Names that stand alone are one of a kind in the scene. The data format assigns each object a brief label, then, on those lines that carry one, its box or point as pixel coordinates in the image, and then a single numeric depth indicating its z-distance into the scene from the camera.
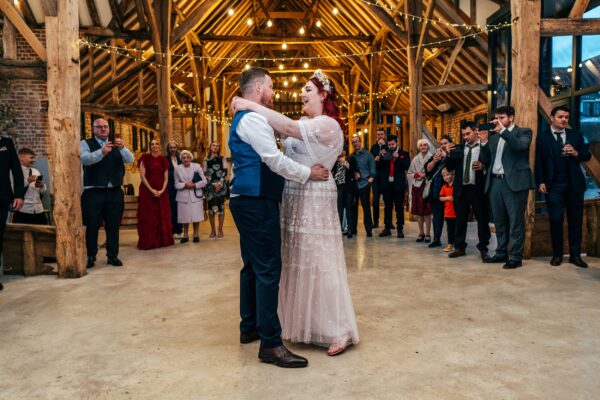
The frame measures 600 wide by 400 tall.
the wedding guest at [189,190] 6.55
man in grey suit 4.45
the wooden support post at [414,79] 9.39
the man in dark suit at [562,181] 4.54
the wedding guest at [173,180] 6.67
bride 2.49
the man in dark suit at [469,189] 5.02
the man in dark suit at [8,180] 4.03
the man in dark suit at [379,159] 7.05
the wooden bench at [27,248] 4.54
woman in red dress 6.01
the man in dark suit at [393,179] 6.91
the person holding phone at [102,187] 4.76
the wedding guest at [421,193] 6.29
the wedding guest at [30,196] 5.07
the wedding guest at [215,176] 6.78
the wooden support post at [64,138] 4.36
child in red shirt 5.52
